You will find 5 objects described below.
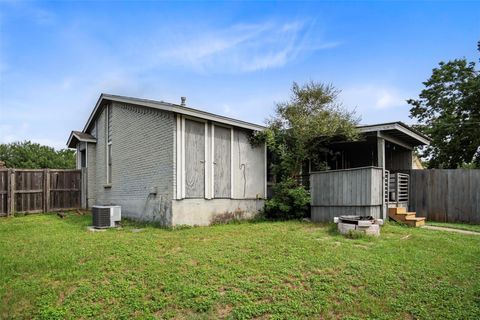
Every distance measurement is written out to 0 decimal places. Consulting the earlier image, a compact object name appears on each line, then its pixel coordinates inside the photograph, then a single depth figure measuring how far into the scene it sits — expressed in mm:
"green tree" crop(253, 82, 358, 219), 9828
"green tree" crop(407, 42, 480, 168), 18531
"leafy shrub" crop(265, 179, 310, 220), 9627
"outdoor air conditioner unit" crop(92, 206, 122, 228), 8172
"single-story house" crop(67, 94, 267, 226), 8117
